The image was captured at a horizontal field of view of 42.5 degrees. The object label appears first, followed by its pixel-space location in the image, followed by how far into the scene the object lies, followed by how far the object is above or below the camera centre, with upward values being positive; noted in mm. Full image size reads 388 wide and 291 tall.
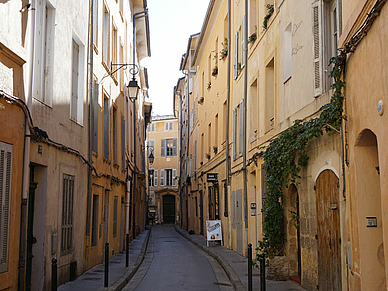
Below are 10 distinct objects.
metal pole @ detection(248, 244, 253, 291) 8547 -1008
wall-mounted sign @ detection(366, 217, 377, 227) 6523 -164
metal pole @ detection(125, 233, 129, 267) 13152 -1161
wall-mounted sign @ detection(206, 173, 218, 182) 20531 +1290
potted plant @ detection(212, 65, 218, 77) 22498 +6198
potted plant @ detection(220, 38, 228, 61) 19998 +6320
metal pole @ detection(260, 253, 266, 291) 7535 -937
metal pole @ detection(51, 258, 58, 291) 6262 -821
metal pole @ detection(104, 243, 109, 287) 9594 -1243
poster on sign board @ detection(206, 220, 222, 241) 19188 -820
